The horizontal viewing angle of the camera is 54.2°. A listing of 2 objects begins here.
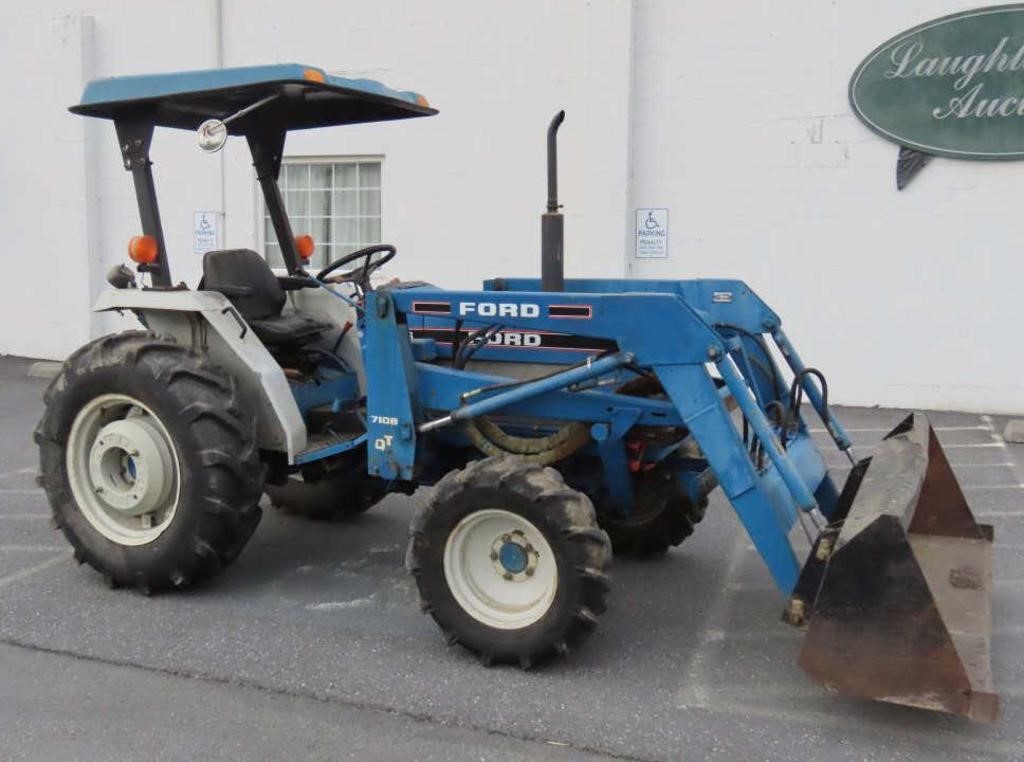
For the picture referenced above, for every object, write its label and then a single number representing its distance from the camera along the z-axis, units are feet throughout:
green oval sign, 27.30
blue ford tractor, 11.44
